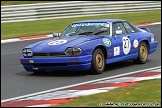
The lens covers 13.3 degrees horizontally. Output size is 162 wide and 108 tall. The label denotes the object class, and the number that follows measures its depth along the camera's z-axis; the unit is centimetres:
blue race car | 1470
